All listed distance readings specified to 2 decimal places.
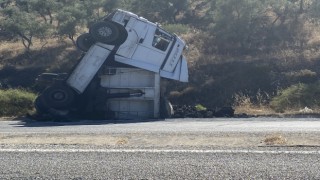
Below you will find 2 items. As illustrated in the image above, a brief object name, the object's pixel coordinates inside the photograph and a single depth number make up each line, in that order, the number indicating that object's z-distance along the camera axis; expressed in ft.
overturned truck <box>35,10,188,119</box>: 69.77
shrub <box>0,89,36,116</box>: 76.43
